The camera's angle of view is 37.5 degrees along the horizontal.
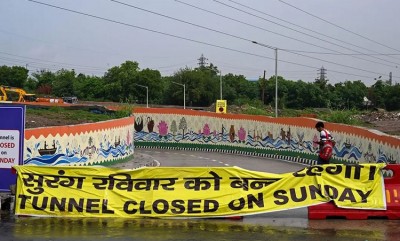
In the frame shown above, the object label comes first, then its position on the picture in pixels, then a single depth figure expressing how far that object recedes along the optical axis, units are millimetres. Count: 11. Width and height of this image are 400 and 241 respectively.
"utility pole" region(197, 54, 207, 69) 150162
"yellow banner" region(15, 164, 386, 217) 12008
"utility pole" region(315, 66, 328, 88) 126281
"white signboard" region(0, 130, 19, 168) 13656
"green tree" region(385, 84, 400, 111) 106250
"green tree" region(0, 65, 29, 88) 117562
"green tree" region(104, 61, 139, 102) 122250
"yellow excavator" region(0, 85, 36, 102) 51244
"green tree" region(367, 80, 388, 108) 111625
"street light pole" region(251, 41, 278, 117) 46047
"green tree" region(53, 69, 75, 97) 131125
